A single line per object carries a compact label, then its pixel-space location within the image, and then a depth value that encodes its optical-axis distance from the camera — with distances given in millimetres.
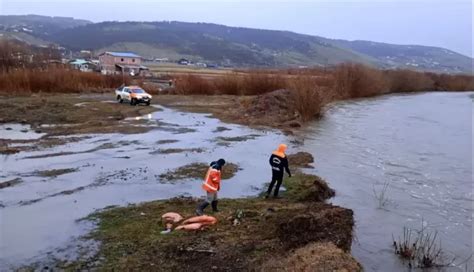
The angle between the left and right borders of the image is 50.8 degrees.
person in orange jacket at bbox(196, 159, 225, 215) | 11078
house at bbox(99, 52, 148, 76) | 107688
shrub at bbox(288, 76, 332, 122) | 36000
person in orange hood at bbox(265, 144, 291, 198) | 13250
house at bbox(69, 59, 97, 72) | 94738
